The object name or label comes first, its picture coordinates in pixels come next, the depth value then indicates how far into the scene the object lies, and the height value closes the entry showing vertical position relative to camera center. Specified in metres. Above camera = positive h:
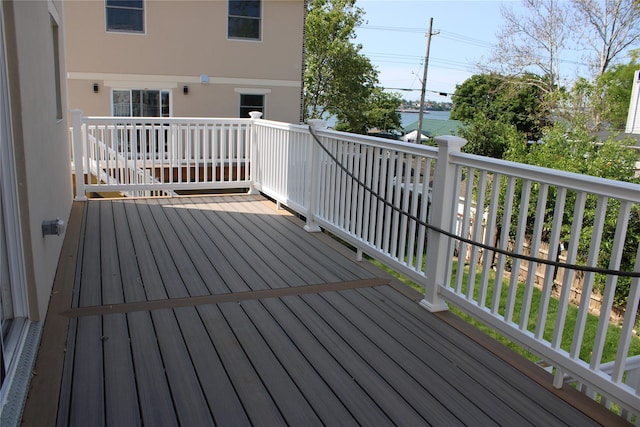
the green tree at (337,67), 22.56 +1.35
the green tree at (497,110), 19.61 -0.18
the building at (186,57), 12.14 +0.78
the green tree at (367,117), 24.17 -0.80
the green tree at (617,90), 19.42 +0.83
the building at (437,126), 32.40 -1.47
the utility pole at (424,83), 25.65 +0.97
